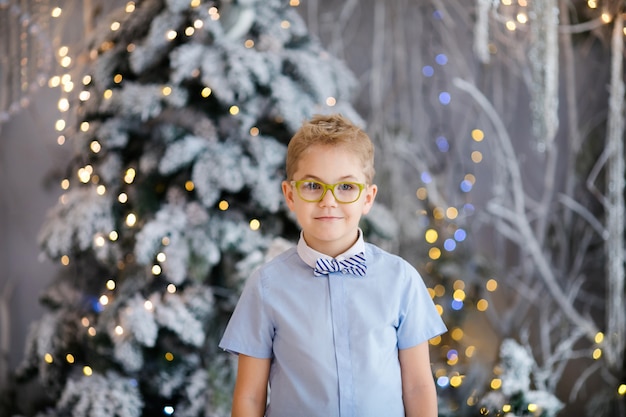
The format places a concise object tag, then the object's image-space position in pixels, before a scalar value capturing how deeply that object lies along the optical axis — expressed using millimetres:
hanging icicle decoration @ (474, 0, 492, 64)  3107
